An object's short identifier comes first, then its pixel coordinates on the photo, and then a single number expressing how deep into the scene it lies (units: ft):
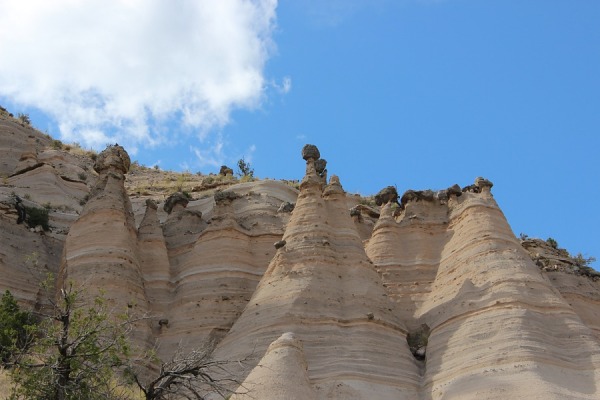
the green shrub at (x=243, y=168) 210.59
